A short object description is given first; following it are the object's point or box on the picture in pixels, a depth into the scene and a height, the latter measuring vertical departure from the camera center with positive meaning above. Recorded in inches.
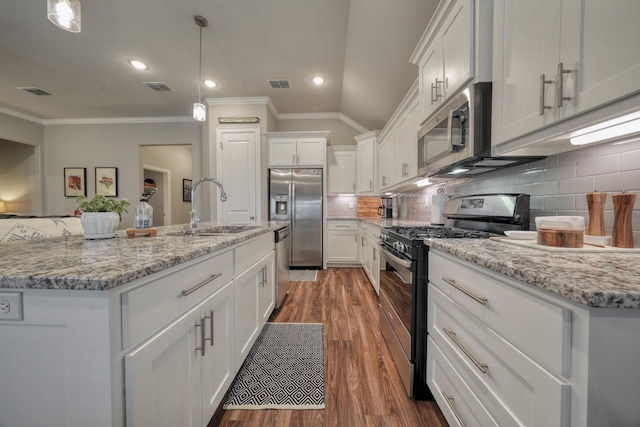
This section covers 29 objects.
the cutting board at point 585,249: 34.3 -5.4
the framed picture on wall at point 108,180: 200.9 +21.1
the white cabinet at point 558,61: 26.8 +19.4
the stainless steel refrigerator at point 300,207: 169.5 +0.8
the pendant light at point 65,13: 54.1 +41.7
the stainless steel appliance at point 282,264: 98.9 -23.7
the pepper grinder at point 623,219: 36.1 -1.2
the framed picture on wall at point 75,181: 201.9 +20.1
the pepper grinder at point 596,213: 39.4 -0.3
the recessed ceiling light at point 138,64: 127.5 +72.9
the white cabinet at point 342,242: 173.2 -22.8
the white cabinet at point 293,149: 170.6 +39.6
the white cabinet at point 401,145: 93.6 +28.9
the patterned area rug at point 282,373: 53.8 -40.7
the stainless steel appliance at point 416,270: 53.5 -13.9
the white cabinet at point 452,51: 49.9 +36.3
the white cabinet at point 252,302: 57.3 -25.8
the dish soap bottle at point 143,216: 56.5 -2.1
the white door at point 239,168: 167.3 +26.2
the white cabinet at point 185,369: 26.7 -21.6
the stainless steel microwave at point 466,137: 50.6 +16.2
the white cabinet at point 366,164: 165.1 +29.9
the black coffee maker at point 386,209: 170.9 +0.0
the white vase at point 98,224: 48.0 -3.3
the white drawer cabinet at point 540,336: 20.2 -12.4
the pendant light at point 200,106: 95.7 +38.1
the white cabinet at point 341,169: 181.9 +28.4
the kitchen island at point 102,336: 23.7 -13.4
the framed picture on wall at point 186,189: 278.7 +19.7
